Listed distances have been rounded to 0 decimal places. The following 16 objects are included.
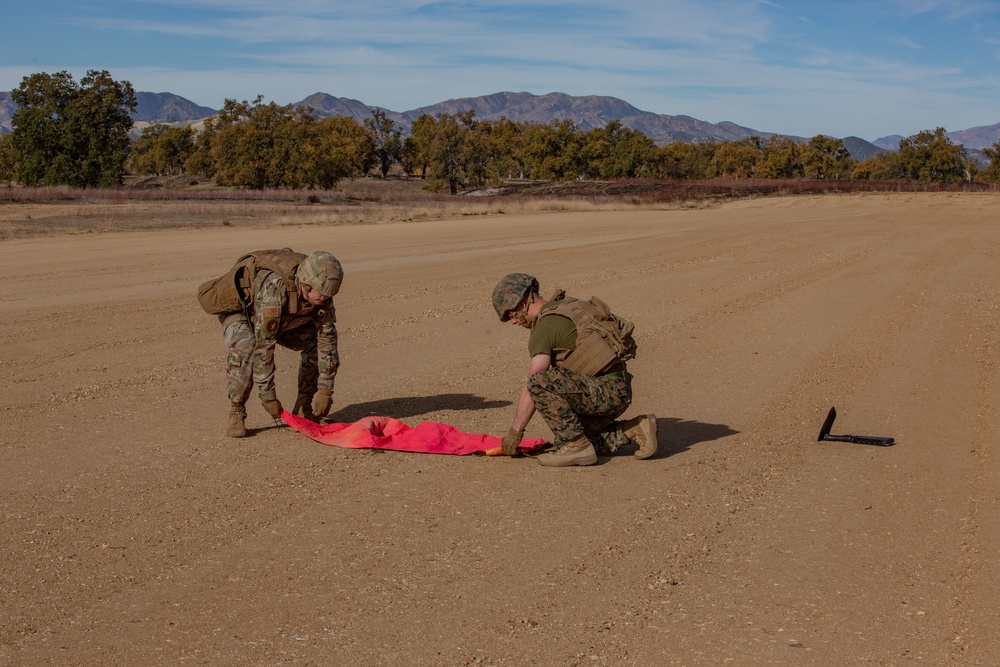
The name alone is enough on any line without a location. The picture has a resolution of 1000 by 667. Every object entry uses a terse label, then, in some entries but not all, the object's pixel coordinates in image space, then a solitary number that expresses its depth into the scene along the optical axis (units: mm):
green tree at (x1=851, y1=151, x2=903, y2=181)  125125
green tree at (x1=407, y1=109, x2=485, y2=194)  97750
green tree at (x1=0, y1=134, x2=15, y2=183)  100400
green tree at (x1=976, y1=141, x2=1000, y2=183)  118562
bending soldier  7215
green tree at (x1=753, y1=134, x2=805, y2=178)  124875
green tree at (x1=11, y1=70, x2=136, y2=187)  73750
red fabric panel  7426
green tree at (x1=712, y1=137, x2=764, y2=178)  135000
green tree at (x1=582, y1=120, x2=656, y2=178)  113625
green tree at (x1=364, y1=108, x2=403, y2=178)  133250
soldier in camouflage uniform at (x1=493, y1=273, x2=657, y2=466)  6711
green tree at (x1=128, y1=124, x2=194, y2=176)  129125
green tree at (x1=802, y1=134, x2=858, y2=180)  123750
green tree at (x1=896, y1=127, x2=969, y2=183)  118125
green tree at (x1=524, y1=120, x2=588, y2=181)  112750
